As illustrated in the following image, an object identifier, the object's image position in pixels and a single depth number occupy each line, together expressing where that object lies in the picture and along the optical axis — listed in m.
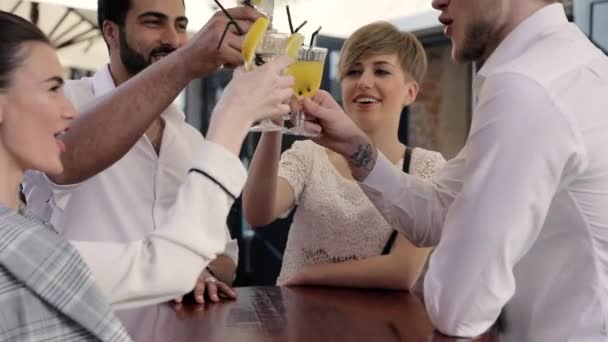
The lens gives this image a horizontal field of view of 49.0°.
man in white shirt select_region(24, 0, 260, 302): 1.46
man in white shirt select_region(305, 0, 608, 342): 1.16
